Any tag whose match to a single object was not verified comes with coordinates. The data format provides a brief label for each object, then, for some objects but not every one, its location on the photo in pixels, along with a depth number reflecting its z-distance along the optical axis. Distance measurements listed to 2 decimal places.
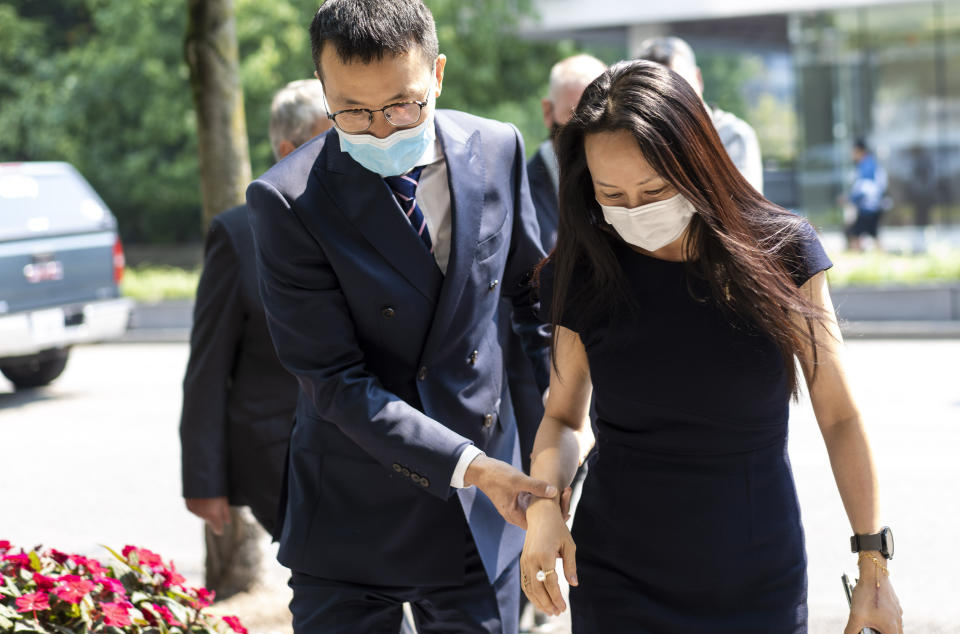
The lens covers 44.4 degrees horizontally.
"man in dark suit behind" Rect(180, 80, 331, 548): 3.40
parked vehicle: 10.98
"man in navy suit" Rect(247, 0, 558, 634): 2.39
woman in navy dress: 2.15
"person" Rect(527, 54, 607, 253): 4.41
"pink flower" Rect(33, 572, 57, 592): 2.70
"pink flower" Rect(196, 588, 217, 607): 2.99
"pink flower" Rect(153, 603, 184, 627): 2.90
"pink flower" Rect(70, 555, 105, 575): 2.88
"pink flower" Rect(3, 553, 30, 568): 2.85
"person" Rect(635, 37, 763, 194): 4.44
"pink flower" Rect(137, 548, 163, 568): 3.00
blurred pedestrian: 16.88
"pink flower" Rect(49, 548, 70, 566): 2.95
